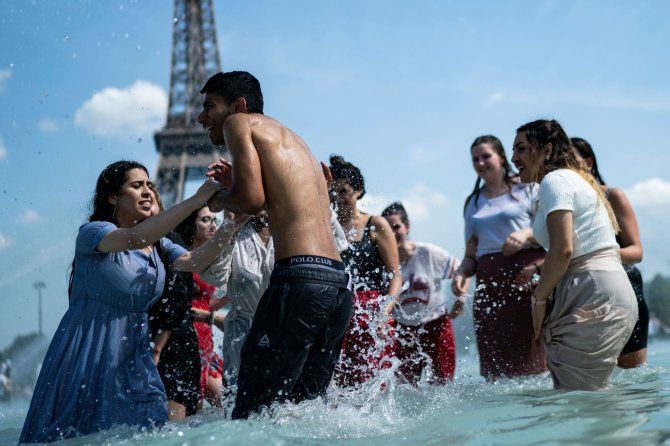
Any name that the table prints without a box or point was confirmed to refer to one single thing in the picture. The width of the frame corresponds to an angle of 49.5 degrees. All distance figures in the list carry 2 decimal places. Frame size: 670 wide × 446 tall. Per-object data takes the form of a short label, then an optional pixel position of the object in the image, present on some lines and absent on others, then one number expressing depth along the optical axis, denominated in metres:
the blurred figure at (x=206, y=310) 6.19
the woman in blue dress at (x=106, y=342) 3.65
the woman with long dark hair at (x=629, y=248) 5.09
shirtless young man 3.32
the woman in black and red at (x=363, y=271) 5.54
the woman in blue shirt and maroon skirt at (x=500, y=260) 5.84
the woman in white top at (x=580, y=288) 3.94
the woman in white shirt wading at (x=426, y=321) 6.66
